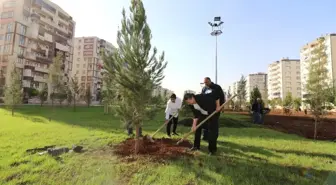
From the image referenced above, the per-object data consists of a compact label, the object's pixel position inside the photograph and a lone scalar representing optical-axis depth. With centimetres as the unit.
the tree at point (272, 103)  6306
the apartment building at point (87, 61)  9700
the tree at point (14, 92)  2084
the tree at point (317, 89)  1134
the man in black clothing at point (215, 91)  640
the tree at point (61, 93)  3242
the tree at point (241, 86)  3658
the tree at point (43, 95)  3941
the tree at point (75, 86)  3631
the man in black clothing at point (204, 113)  596
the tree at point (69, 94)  3791
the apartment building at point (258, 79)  15588
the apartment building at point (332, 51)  7256
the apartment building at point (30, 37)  5462
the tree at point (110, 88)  644
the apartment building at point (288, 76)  11119
